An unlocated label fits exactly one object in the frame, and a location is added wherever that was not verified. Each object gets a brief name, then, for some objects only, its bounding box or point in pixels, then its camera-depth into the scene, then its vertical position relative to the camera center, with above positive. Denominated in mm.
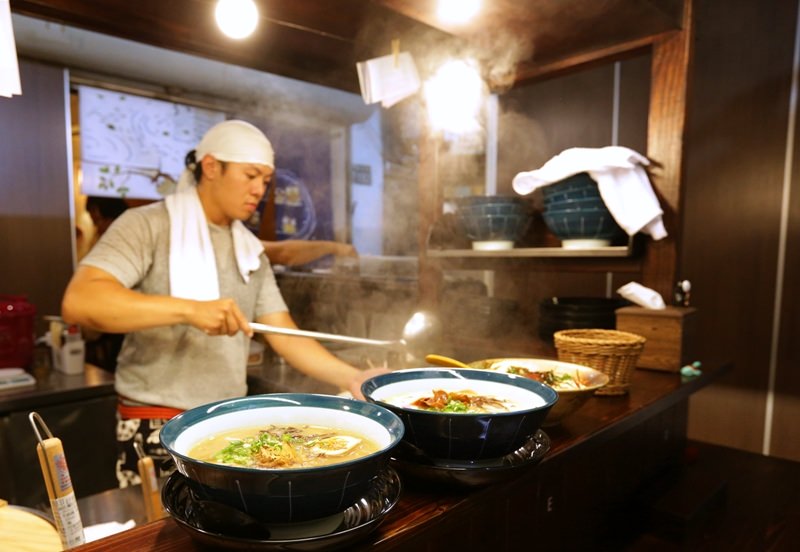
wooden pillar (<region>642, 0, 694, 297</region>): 2090 +428
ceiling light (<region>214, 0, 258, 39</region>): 1959 +840
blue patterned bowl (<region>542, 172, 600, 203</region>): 2104 +199
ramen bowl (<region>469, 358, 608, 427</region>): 1249 -393
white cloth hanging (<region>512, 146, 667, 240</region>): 2006 +206
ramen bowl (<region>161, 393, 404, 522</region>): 631 -317
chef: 2004 -178
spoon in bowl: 1369 -347
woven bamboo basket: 1641 -395
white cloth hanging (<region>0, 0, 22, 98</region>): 1020 +347
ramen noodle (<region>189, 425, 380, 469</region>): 716 -329
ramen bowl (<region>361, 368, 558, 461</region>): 858 -339
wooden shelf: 2102 -78
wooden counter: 821 -618
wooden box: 1980 -386
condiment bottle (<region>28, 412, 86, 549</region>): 771 -406
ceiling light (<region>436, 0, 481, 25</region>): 2021 +911
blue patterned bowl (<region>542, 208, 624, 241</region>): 2121 +46
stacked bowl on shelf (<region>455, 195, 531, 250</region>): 2352 +71
